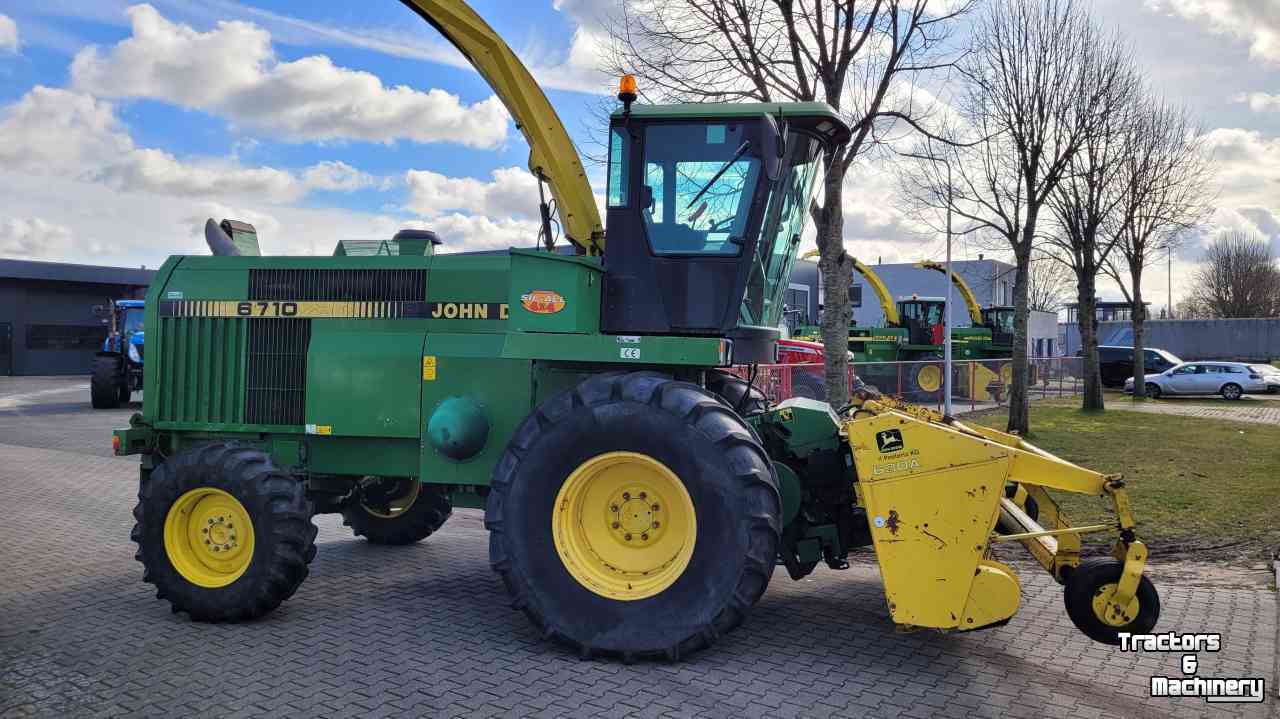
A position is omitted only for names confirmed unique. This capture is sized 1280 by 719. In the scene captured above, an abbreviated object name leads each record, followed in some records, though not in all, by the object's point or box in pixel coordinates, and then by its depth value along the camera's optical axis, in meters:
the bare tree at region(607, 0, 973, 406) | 12.25
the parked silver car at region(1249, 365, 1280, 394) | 30.72
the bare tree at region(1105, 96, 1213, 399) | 22.70
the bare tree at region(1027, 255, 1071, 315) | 55.04
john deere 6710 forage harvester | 5.12
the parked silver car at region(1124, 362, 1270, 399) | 29.53
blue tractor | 23.92
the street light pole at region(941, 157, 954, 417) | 18.73
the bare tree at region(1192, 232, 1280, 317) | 60.78
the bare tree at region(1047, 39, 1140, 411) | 18.73
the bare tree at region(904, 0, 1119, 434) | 17.53
